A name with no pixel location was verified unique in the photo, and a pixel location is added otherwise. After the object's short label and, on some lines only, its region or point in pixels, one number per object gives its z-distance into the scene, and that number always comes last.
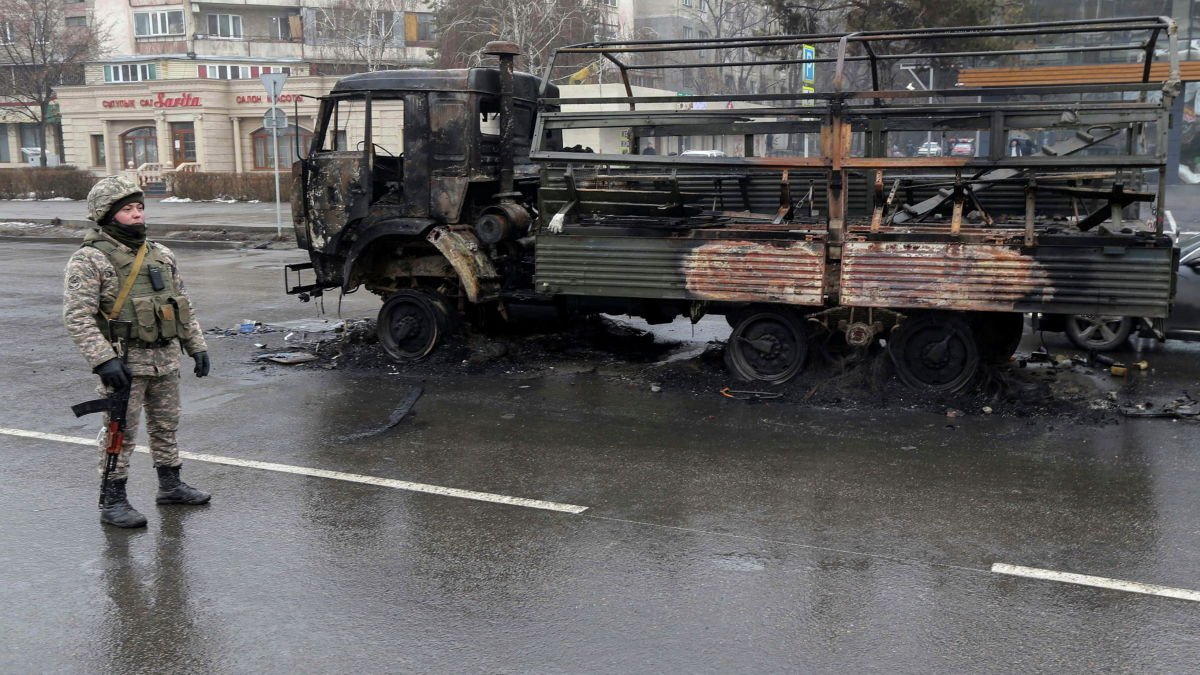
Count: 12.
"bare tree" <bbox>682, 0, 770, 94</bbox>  46.80
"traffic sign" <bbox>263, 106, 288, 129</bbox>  19.67
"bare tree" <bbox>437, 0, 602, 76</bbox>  34.88
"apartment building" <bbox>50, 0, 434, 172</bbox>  47.97
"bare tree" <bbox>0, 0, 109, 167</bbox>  53.94
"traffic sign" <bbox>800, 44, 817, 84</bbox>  21.30
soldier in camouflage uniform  5.25
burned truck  7.45
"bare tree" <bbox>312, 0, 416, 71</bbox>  48.15
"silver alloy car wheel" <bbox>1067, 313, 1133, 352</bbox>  9.52
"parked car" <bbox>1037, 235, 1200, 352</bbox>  9.43
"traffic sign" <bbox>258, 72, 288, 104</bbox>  19.56
